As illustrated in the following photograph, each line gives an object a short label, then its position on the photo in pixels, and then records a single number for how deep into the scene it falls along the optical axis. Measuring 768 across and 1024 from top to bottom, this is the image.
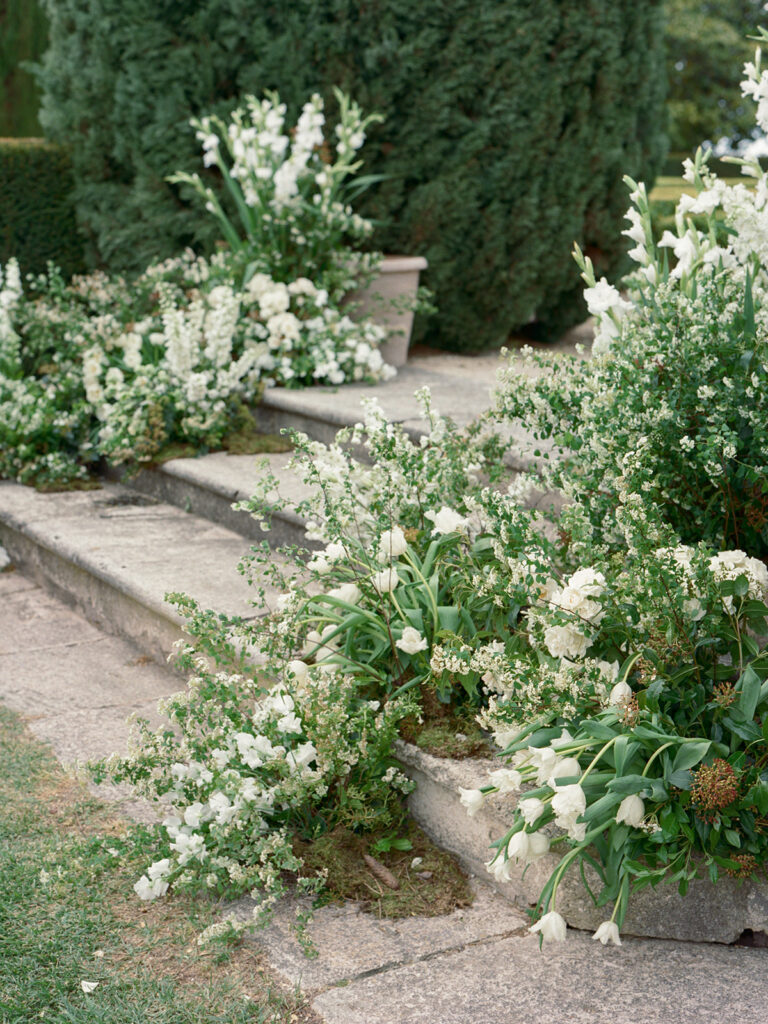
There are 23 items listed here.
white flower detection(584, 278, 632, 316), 2.67
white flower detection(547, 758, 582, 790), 1.94
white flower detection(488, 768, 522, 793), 1.94
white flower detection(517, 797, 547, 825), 1.89
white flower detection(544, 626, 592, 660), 2.13
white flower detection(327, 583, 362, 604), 2.54
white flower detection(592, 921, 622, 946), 1.88
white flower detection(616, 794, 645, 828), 1.92
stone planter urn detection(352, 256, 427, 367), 5.26
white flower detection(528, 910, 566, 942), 1.82
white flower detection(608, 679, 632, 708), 2.03
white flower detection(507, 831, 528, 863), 1.91
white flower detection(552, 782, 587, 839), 1.83
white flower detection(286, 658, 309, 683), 2.40
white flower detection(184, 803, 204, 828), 2.18
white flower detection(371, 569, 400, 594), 2.47
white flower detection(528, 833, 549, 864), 1.94
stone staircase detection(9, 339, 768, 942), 2.38
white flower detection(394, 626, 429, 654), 2.35
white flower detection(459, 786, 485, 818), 2.00
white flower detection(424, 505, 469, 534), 2.53
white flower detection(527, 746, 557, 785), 1.94
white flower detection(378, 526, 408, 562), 2.50
